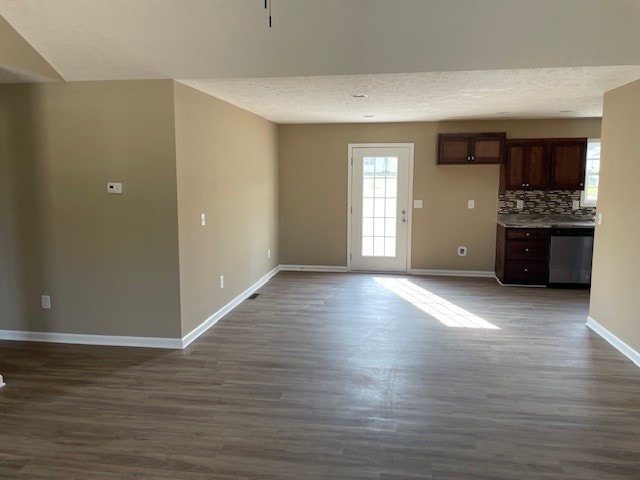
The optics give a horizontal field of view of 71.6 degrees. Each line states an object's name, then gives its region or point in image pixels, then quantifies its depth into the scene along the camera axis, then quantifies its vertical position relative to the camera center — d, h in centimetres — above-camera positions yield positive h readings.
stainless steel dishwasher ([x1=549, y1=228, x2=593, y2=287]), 584 -82
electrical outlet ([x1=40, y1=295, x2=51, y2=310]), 401 -97
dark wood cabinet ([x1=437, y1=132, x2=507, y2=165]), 631 +67
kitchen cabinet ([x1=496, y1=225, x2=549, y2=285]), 596 -82
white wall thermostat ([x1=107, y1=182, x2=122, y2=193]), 378 +6
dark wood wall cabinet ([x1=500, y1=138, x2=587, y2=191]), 609 +44
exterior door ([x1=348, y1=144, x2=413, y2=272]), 684 -19
